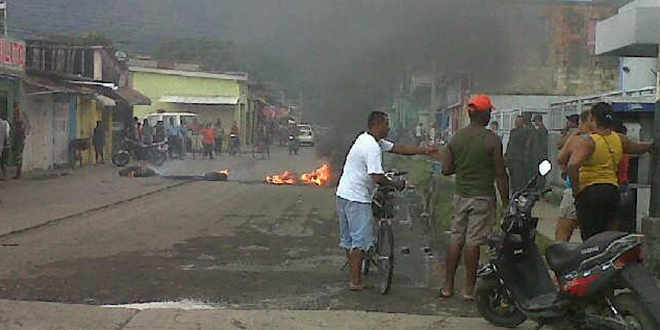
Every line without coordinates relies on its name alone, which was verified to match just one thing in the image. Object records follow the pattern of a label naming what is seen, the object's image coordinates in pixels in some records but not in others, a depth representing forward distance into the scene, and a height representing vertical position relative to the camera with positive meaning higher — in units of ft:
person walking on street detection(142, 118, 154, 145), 97.04 -1.46
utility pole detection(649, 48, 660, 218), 23.31 -1.02
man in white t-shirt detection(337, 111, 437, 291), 23.75 -1.64
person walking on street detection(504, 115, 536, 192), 47.03 -1.29
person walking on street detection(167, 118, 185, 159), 107.65 -2.28
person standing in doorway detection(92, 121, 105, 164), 88.84 -2.07
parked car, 140.77 -1.88
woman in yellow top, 21.55 -1.14
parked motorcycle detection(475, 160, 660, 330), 16.30 -3.00
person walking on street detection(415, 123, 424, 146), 98.99 -0.77
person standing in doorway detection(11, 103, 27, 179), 61.77 -1.81
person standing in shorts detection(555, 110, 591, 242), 25.27 -2.54
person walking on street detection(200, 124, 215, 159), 108.27 -2.30
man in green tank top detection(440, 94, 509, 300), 22.22 -1.37
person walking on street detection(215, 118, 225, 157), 120.26 -2.41
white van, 113.09 +0.36
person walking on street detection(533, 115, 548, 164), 46.50 -0.61
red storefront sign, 59.00 +4.40
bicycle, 24.00 -2.94
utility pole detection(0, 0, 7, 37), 68.13 +8.31
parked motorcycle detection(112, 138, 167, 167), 91.45 -3.11
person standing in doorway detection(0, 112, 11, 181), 53.93 -1.77
